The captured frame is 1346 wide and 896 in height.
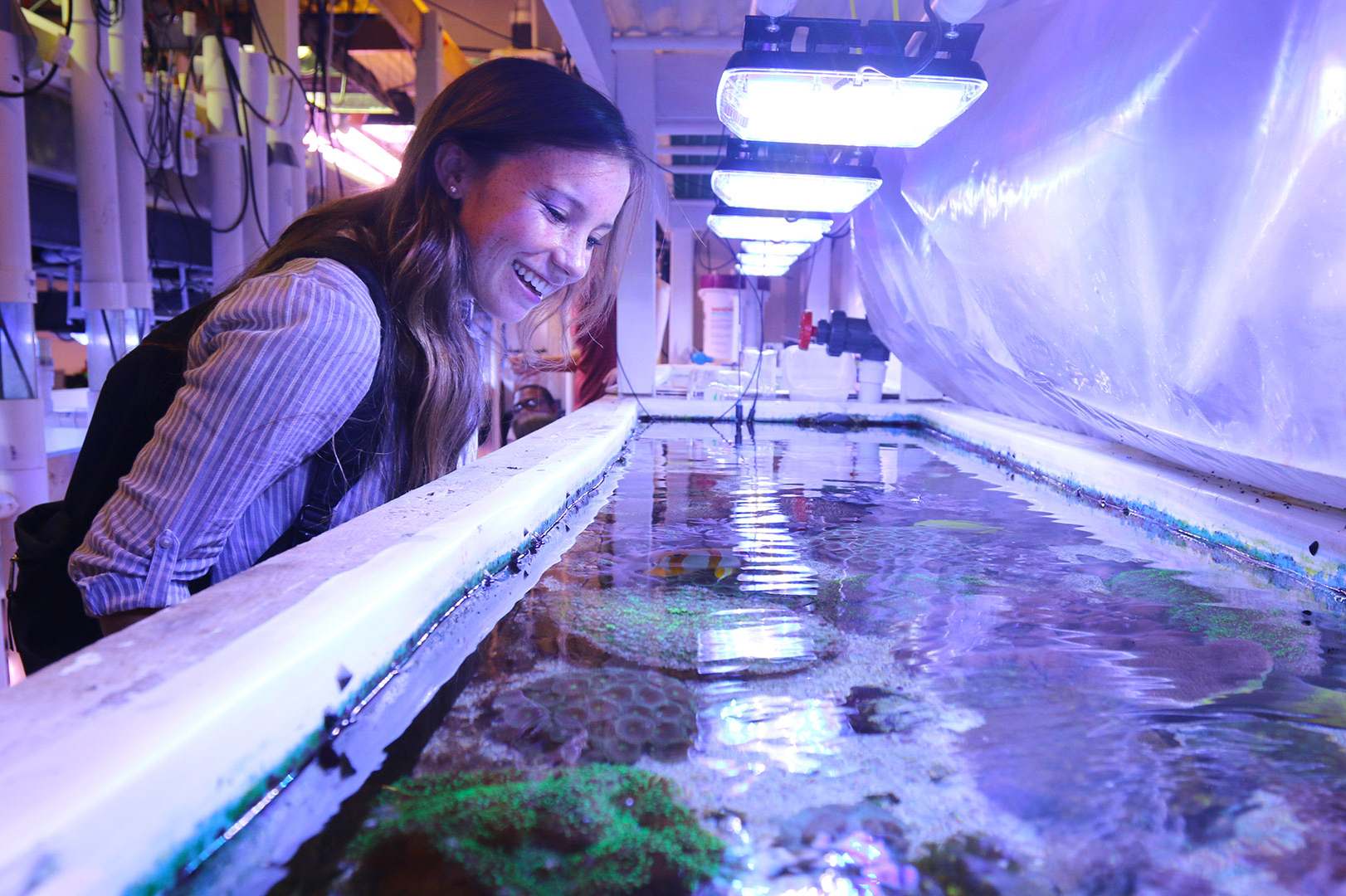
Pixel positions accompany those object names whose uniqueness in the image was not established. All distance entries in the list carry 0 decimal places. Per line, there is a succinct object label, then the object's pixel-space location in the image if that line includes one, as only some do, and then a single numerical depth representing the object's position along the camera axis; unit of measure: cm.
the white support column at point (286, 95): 359
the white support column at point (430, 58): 488
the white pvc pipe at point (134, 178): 260
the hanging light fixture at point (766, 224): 330
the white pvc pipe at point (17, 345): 204
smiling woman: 79
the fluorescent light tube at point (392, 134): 502
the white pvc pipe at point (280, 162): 353
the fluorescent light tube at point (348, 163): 438
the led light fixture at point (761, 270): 540
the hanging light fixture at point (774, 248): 434
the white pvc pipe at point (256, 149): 332
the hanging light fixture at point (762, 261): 496
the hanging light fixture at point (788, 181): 244
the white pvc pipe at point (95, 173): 244
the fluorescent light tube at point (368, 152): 475
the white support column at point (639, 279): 374
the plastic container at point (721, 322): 670
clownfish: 123
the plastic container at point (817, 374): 439
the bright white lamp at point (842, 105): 161
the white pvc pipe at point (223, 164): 319
